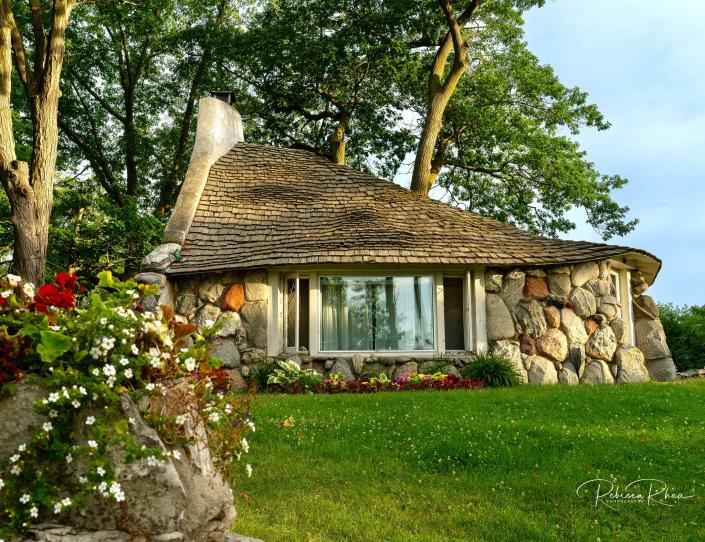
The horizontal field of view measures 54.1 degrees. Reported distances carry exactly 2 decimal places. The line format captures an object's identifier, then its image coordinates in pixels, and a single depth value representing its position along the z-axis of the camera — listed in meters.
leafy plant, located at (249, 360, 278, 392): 12.01
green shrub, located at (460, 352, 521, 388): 11.98
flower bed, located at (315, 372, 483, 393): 11.72
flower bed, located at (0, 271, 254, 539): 3.68
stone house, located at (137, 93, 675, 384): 12.52
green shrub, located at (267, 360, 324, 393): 11.80
